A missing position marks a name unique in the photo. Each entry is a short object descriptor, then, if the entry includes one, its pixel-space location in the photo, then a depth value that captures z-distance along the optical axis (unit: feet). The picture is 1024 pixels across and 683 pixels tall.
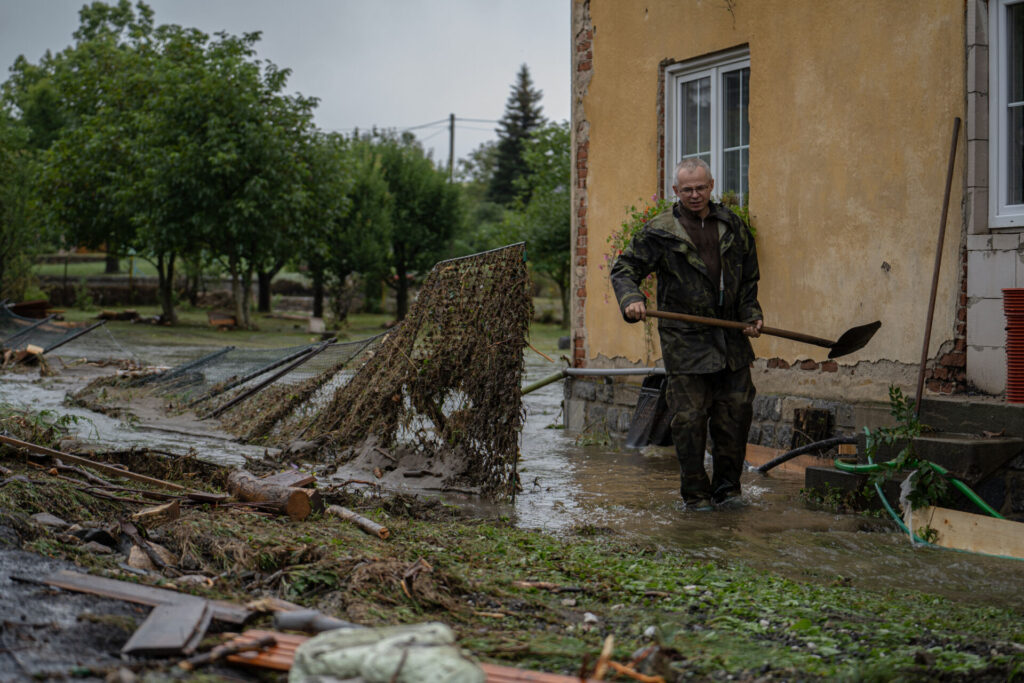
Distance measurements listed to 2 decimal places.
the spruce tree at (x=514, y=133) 199.93
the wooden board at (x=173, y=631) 9.57
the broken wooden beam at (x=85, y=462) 18.60
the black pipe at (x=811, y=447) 21.81
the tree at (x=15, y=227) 98.02
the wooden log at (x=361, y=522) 16.10
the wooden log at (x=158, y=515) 15.23
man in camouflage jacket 20.31
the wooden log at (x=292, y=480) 18.10
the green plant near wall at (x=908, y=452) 17.81
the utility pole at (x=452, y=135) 187.80
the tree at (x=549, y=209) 100.01
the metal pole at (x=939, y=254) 20.63
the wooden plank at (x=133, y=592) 10.68
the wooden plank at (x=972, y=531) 16.11
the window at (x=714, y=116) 27.96
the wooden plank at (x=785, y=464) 24.32
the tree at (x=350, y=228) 99.96
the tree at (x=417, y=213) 122.62
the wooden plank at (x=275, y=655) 9.36
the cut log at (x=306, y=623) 10.39
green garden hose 17.16
